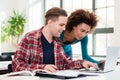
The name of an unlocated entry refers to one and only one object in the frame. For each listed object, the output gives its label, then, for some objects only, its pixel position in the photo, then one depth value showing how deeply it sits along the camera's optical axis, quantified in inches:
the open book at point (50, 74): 64.9
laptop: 76.3
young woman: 99.1
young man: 81.6
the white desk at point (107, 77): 66.1
